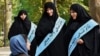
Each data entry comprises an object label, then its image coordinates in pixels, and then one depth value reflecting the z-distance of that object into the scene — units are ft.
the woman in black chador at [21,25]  40.65
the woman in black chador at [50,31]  32.96
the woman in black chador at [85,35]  27.63
